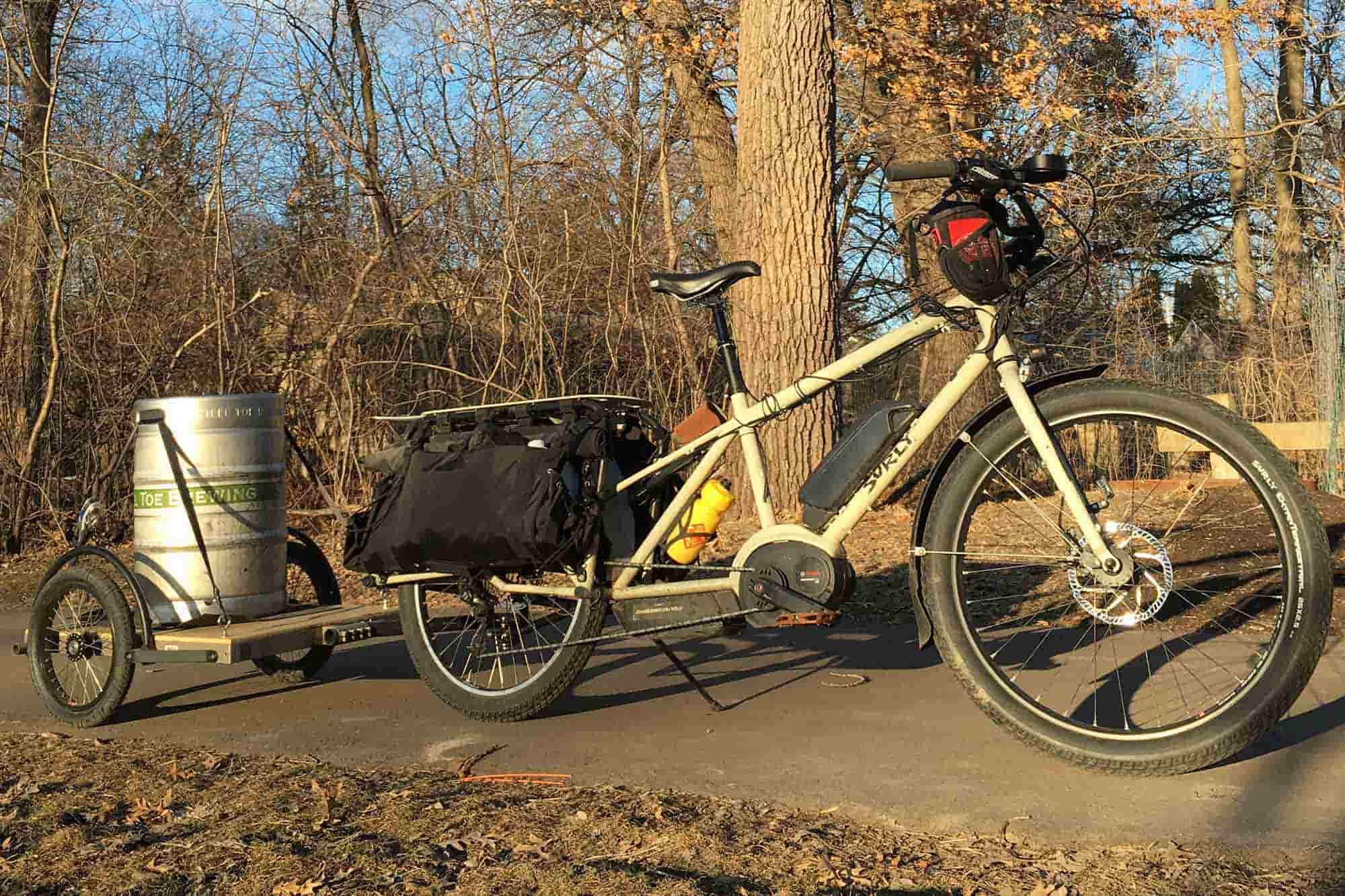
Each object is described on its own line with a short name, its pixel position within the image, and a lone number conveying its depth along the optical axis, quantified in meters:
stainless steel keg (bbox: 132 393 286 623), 5.11
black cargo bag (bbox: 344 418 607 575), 4.54
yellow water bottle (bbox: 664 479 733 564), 4.66
